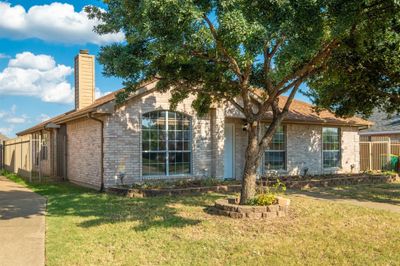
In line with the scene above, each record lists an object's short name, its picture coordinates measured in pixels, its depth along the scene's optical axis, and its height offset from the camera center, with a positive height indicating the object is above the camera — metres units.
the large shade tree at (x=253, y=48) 7.24 +2.14
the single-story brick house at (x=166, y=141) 14.25 +0.15
